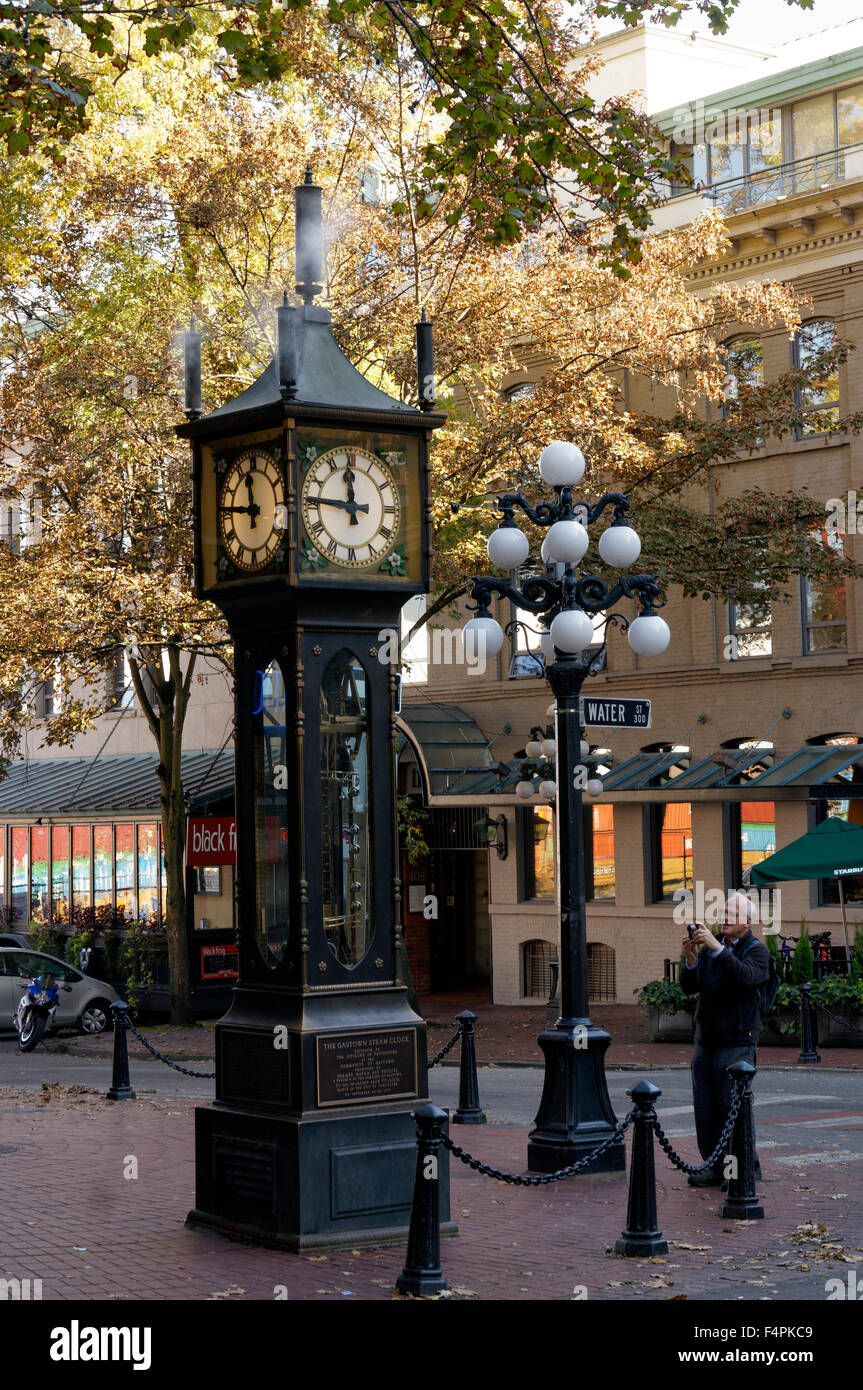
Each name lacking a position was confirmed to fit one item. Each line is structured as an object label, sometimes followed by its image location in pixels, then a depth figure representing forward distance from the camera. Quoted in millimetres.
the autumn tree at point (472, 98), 10211
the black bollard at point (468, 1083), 14727
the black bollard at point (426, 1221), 7953
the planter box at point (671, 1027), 22125
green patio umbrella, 20234
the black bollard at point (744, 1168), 9898
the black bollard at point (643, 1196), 8844
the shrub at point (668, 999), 21938
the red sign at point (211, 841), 29672
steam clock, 9125
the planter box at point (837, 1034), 20703
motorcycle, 24953
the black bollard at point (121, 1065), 17391
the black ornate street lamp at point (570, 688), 11625
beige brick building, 24875
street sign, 12461
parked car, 26891
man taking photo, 10750
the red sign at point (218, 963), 29547
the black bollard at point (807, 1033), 19500
